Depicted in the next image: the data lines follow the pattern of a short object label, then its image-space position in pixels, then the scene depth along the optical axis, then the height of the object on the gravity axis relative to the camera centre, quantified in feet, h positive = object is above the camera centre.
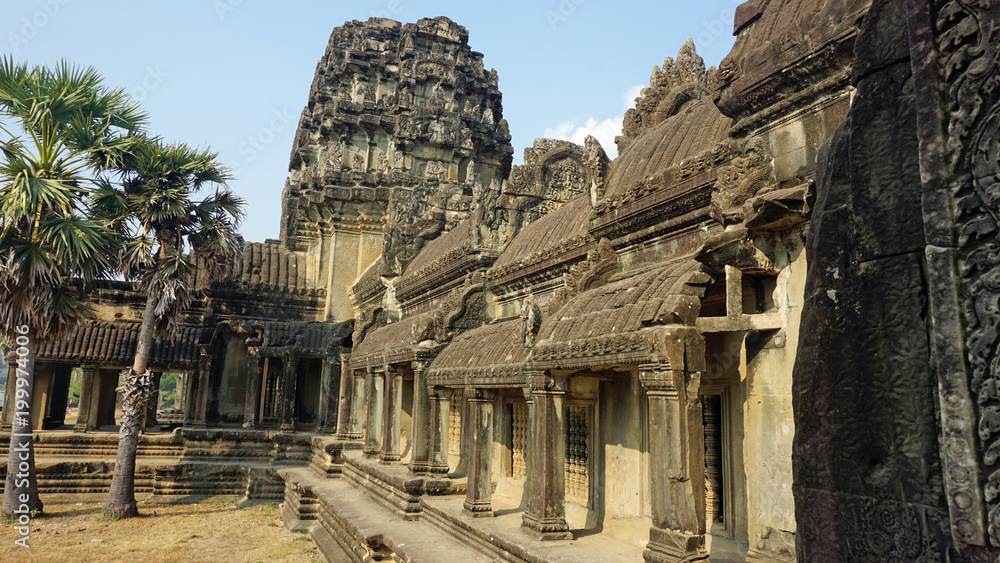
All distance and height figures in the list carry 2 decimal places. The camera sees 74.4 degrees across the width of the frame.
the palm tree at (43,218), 45.09 +11.20
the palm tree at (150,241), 51.06 +11.27
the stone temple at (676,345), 6.96 +1.25
